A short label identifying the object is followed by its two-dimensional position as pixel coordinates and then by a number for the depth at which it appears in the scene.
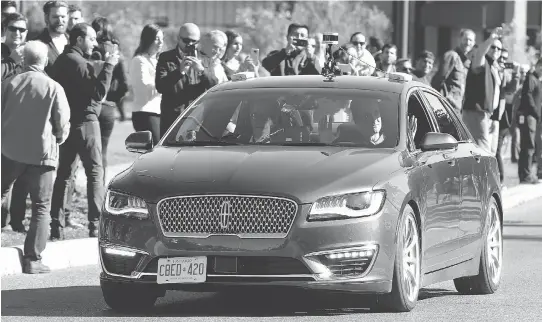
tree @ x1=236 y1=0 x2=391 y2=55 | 71.12
